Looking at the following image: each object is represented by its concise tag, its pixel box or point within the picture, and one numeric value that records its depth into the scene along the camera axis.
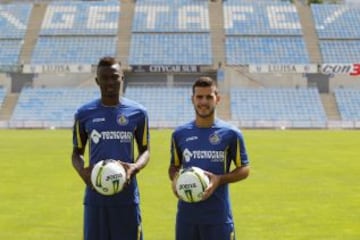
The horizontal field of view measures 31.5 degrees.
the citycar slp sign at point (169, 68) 47.53
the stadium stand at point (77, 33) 50.50
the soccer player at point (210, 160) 4.92
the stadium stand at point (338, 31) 50.25
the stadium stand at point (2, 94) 46.83
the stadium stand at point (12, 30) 50.43
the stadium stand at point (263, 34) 49.59
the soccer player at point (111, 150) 5.19
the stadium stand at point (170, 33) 49.41
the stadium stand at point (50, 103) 45.09
